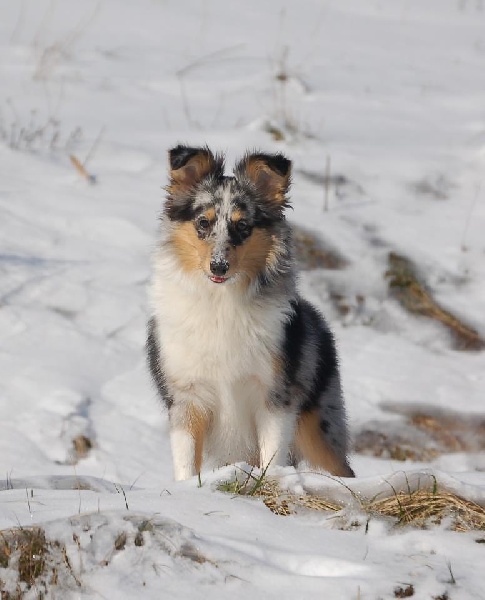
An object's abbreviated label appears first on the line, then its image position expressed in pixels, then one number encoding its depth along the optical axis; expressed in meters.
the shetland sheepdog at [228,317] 10.27
